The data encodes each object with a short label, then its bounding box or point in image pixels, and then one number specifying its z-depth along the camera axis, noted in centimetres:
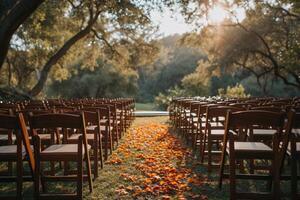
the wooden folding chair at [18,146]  404
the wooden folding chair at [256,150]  413
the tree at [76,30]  1956
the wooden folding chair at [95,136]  529
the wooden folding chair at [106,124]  635
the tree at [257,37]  2300
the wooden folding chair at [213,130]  581
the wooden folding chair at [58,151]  415
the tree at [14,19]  1117
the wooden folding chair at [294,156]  397
